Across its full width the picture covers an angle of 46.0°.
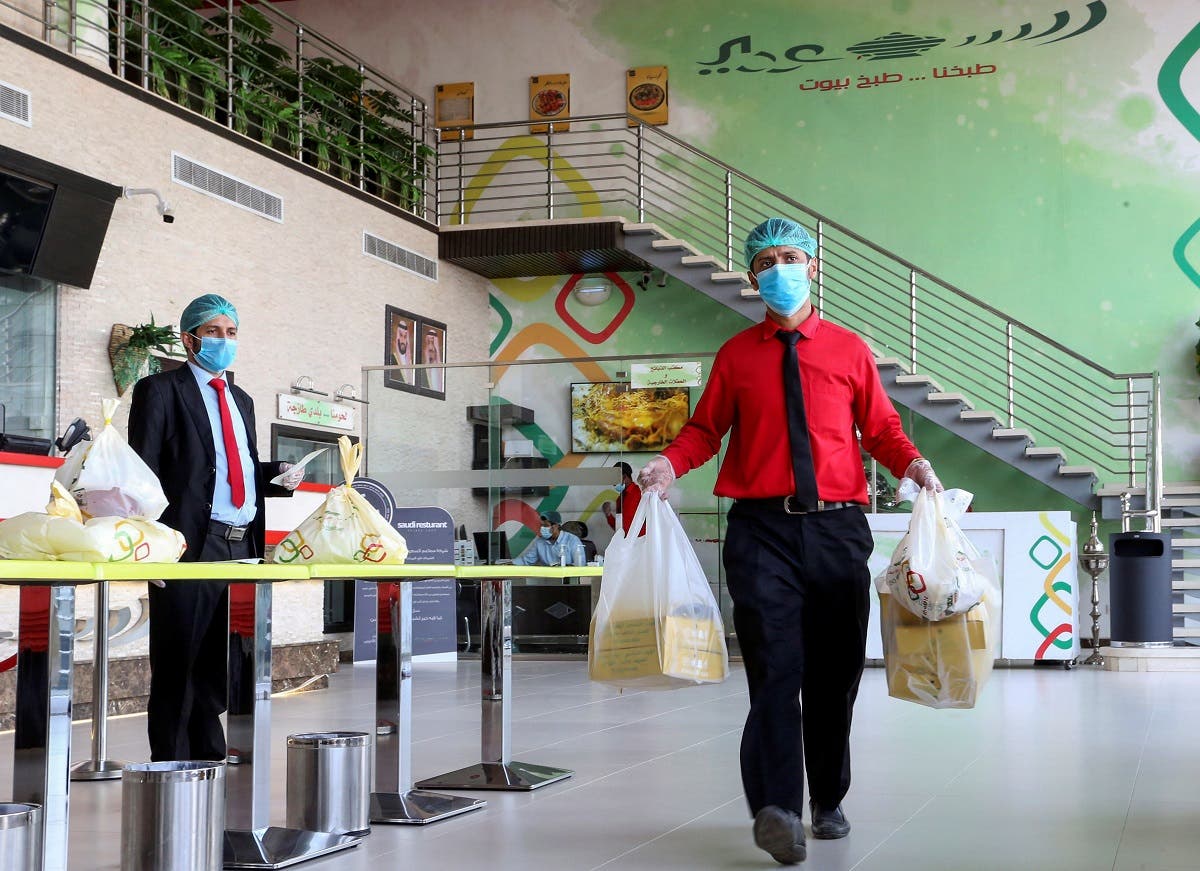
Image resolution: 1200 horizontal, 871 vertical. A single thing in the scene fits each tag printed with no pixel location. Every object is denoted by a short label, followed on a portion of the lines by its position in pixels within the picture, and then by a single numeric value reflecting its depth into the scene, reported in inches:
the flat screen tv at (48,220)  307.9
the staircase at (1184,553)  420.2
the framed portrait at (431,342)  485.4
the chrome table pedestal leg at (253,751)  128.3
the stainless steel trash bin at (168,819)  113.6
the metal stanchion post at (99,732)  184.1
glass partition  406.6
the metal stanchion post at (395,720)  150.6
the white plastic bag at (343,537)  133.3
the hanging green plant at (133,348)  334.3
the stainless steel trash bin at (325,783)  139.1
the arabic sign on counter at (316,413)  405.7
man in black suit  146.0
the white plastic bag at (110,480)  121.9
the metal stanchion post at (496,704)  174.6
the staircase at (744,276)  448.5
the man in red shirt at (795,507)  130.3
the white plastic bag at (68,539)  104.0
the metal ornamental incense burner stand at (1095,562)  407.5
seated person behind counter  406.3
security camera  343.0
